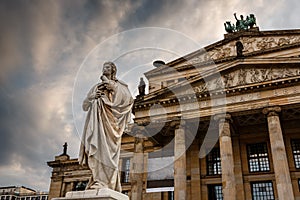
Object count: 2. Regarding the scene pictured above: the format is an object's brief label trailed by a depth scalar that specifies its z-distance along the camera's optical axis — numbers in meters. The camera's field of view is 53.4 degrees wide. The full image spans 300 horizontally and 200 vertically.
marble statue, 4.50
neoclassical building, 22.05
